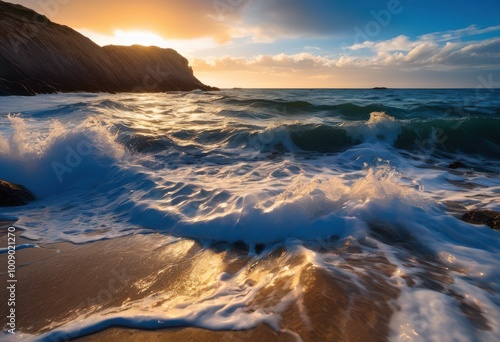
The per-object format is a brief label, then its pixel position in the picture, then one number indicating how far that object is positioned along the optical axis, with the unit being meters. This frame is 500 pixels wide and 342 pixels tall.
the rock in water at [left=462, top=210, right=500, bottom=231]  3.82
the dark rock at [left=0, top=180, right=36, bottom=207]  4.88
